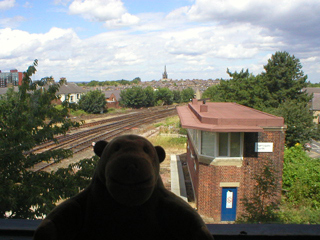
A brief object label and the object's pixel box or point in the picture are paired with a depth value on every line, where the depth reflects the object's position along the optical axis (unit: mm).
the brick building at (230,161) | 11797
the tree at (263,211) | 7338
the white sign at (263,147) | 11883
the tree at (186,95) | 71062
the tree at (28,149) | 4719
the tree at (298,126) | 19891
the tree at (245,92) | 30391
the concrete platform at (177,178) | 14124
